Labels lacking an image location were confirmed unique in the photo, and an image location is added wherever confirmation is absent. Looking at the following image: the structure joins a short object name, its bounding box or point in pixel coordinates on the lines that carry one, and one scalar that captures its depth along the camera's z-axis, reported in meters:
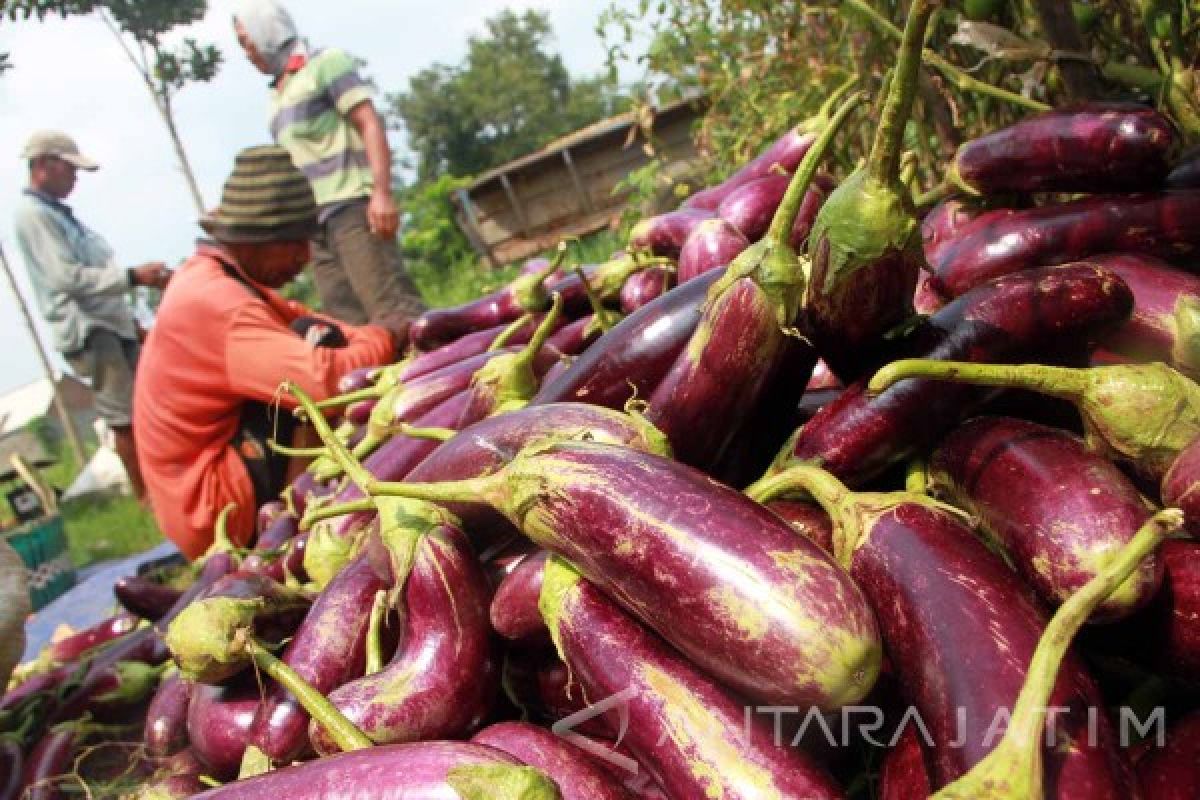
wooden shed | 10.25
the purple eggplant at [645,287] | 1.68
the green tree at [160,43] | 11.76
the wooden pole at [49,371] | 11.77
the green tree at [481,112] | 29.27
